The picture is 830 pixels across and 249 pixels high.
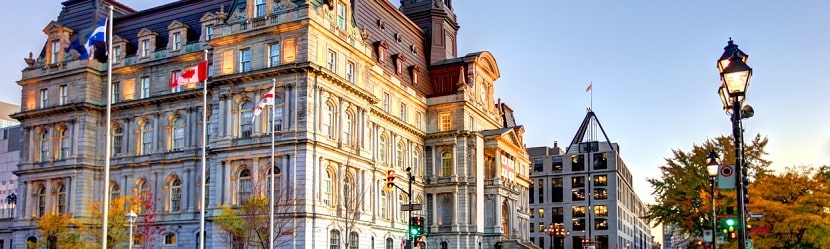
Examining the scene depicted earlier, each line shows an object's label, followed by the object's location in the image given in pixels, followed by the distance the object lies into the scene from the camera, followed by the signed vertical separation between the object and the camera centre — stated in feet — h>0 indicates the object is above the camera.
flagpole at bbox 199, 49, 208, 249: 111.71 +1.12
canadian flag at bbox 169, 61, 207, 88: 111.34 +22.25
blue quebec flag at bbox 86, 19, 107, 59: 91.45 +21.61
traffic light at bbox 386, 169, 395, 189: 141.28 +10.14
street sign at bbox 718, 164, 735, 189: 66.69 +5.08
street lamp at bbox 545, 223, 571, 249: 338.54 +3.88
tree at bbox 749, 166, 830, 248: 143.54 +5.41
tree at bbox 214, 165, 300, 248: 170.30 +4.26
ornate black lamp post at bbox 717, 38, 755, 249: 56.85 +10.38
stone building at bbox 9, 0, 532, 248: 180.75 +29.24
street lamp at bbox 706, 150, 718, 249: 97.13 +8.43
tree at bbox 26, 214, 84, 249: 196.44 +2.44
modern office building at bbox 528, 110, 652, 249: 482.28 +25.76
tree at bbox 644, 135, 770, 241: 178.70 +12.26
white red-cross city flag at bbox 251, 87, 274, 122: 145.07 +23.80
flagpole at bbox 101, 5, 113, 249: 82.14 +7.68
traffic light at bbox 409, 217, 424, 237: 146.20 +2.30
